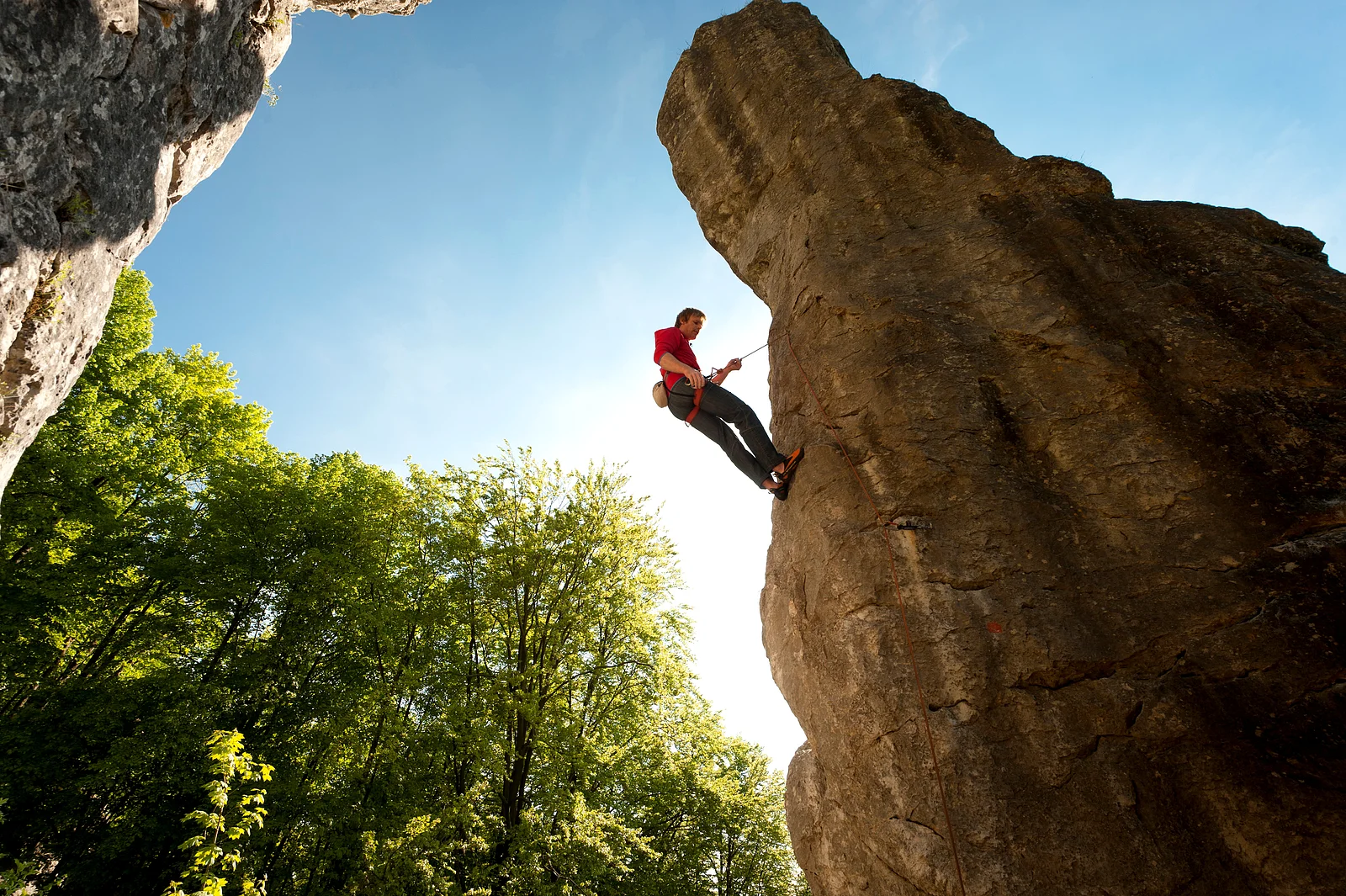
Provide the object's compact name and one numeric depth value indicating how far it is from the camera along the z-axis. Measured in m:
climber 5.94
